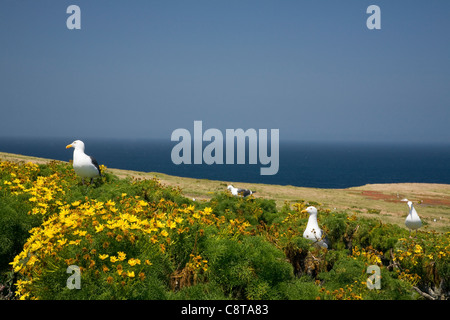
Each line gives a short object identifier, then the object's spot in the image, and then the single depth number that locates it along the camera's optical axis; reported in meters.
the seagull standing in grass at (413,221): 14.31
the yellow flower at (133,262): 4.34
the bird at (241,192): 17.63
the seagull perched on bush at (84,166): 10.81
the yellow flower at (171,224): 5.45
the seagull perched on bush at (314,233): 8.88
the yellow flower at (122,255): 4.43
